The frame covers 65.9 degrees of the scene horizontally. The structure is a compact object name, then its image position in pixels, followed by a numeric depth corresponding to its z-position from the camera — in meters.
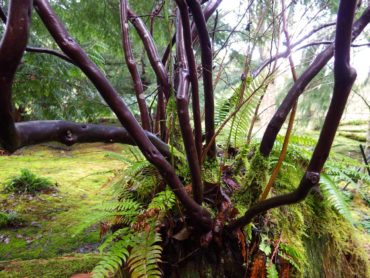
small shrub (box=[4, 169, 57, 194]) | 3.58
